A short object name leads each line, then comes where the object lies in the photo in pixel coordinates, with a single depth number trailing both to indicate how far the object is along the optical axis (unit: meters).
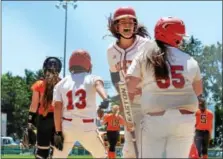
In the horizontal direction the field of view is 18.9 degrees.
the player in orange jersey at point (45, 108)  11.00
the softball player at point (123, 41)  8.68
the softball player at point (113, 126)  23.45
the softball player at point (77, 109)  8.93
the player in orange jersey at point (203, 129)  19.27
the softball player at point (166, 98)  6.66
